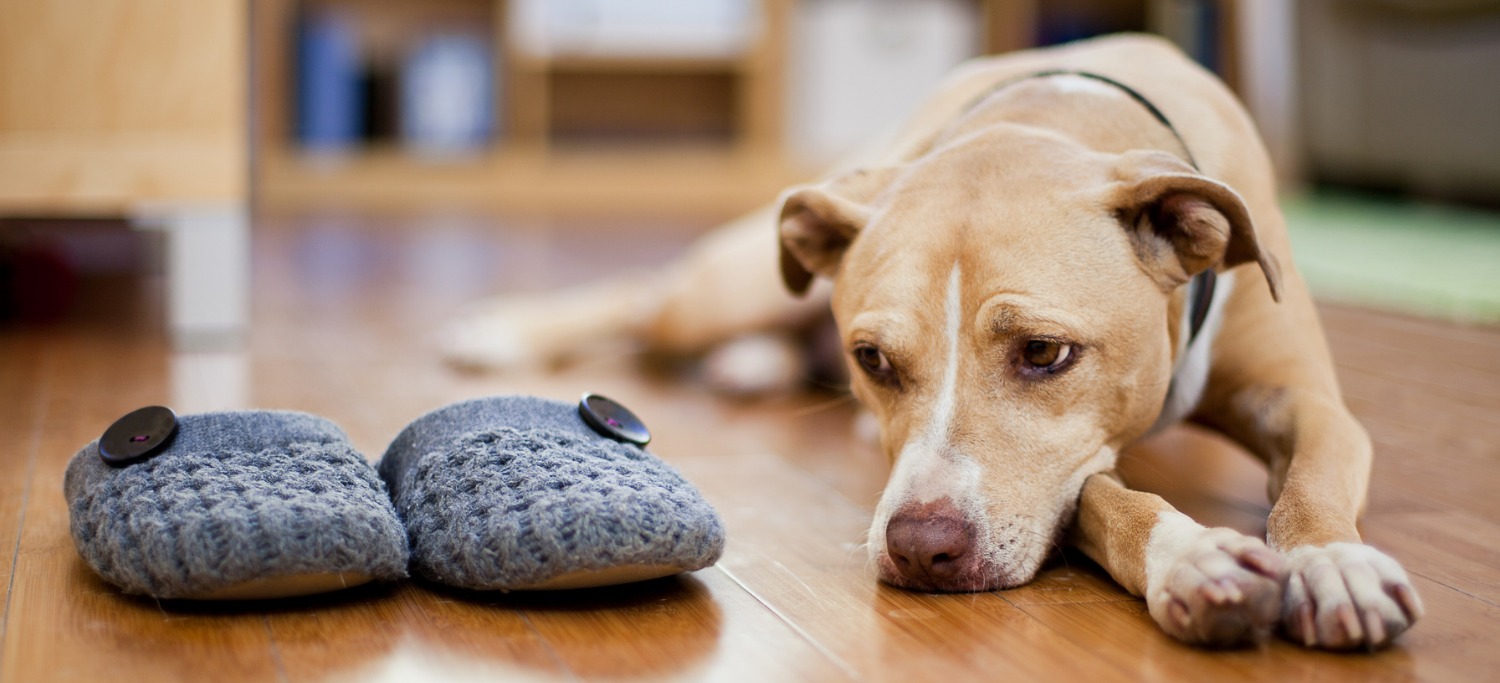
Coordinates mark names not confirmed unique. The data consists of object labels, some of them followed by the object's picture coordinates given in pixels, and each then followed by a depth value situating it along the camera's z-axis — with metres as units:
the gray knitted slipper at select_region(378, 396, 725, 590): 1.15
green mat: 3.08
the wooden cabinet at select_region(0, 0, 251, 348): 2.44
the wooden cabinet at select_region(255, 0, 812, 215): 5.75
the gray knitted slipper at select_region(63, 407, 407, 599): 1.10
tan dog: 1.13
